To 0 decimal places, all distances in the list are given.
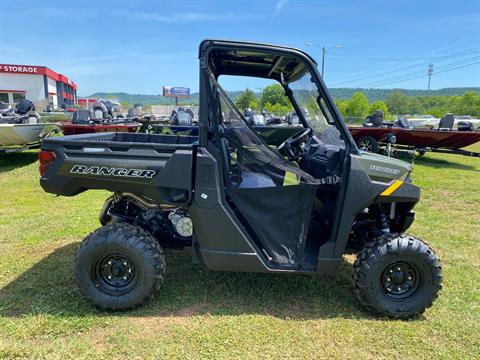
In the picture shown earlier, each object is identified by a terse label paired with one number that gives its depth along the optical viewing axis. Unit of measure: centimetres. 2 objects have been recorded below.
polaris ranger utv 284
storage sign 5084
